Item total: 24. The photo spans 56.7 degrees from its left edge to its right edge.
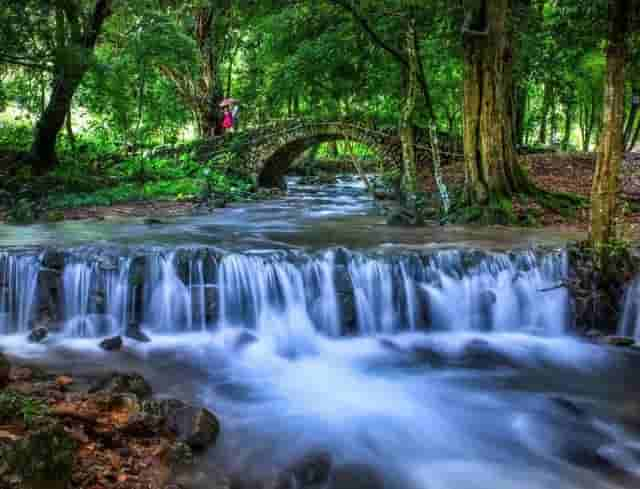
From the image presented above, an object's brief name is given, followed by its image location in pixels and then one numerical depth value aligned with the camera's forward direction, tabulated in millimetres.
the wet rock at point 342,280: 8188
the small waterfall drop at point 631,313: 7684
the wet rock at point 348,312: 8180
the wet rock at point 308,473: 4465
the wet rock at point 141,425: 4344
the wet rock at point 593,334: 7877
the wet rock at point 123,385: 5180
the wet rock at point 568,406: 5805
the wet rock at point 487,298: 8312
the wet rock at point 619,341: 7551
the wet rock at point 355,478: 4496
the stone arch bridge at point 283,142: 21047
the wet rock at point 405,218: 12164
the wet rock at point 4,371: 5047
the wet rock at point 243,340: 7531
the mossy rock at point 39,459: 3146
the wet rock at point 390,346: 7633
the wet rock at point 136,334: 7406
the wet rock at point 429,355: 7219
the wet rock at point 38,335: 7192
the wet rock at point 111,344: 7000
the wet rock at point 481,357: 7141
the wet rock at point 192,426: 4570
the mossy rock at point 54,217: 12612
